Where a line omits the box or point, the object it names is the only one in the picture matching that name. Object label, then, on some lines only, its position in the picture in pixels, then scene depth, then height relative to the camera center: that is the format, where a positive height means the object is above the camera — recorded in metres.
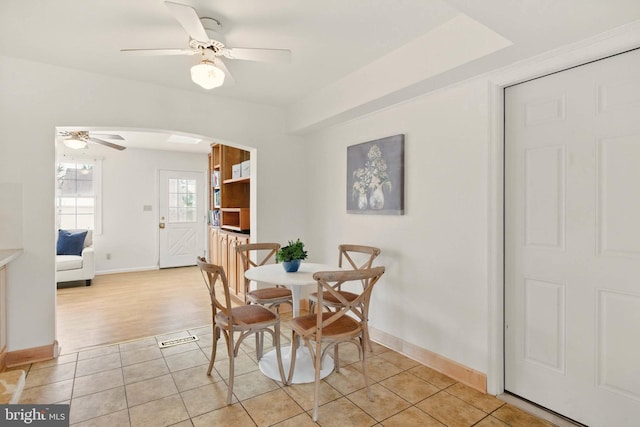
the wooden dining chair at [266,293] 2.87 -0.73
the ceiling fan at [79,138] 4.33 +0.99
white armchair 5.09 -0.86
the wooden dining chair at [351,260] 2.71 -0.48
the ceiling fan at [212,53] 2.09 +1.03
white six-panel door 1.78 -0.18
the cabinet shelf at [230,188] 5.10 +0.37
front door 6.83 -0.11
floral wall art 2.91 +0.34
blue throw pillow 5.38 -0.50
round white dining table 2.45 -1.18
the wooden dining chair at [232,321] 2.19 -0.76
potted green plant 2.70 -0.37
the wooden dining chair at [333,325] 2.00 -0.77
